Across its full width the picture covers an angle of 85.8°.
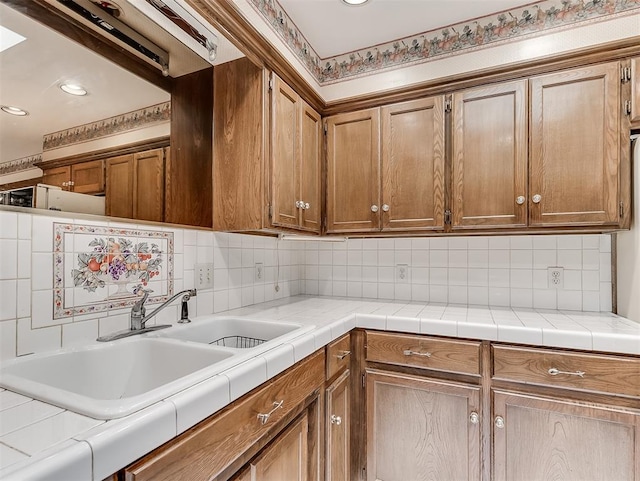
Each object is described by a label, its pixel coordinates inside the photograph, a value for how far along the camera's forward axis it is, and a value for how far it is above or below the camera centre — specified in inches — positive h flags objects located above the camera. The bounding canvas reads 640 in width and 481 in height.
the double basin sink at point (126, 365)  35.0 -13.9
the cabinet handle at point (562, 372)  52.3 -19.6
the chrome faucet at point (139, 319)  47.3 -10.6
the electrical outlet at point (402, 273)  86.0 -7.2
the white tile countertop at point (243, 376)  21.2 -13.4
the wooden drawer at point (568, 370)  50.3 -19.2
